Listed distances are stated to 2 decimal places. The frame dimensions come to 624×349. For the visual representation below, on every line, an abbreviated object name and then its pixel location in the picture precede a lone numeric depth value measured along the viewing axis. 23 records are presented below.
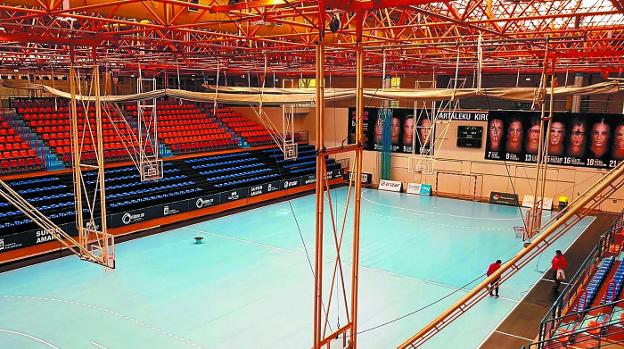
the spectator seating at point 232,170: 25.22
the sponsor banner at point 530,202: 24.25
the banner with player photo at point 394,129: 28.38
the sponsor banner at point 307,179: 28.16
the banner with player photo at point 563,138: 22.98
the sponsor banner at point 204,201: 22.09
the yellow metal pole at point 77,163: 11.47
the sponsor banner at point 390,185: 28.55
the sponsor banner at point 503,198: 25.22
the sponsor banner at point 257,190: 24.89
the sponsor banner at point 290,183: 26.72
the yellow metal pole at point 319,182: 6.81
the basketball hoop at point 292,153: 23.15
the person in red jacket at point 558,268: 13.79
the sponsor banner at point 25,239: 15.94
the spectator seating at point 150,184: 18.45
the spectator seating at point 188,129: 26.96
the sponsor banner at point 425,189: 27.73
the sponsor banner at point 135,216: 19.08
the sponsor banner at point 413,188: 28.08
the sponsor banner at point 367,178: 29.93
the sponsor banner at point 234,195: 23.53
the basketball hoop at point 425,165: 26.41
